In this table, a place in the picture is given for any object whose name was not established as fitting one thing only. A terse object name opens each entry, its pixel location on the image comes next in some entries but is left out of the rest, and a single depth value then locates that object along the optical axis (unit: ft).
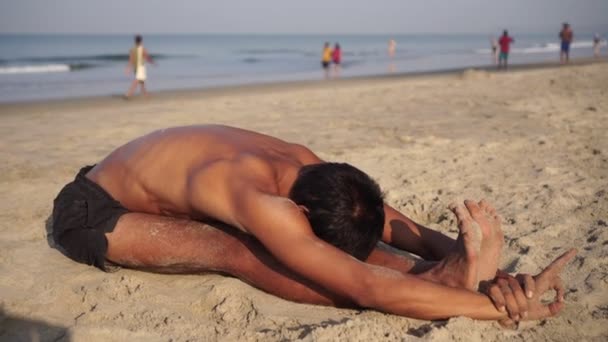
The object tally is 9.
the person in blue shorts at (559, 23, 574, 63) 65.72
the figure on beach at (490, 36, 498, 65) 73.16
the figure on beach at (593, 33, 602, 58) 83.81
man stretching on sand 7.27
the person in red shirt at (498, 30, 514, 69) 63.05
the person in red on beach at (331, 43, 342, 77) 65.37
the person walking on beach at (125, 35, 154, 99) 39.88
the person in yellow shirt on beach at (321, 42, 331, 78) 62.18
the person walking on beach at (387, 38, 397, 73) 74.24
